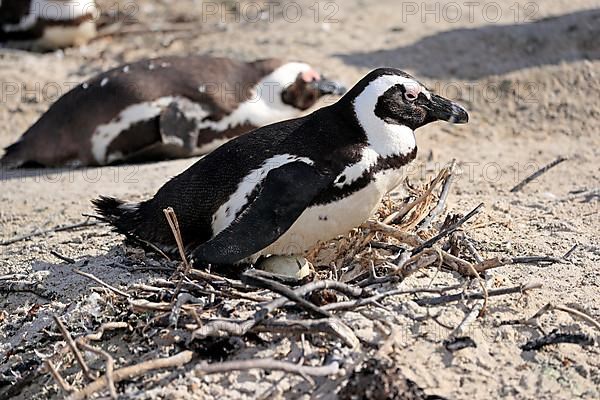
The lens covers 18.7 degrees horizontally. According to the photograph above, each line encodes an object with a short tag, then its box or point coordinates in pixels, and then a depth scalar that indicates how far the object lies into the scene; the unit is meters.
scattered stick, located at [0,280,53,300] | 7.70
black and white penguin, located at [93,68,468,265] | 6.93
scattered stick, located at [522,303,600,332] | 6.40
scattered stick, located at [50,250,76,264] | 7.71
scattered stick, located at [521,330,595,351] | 6.30
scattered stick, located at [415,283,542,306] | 6.56
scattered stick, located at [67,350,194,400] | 5.87
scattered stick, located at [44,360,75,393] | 5.98
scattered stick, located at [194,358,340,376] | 5.83
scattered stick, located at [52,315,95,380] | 6.01
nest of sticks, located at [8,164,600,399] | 6.01
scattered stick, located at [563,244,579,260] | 7.52
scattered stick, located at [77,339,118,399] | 5.77
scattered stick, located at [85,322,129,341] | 6.40
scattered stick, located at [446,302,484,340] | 6.31
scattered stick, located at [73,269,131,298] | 6.66
